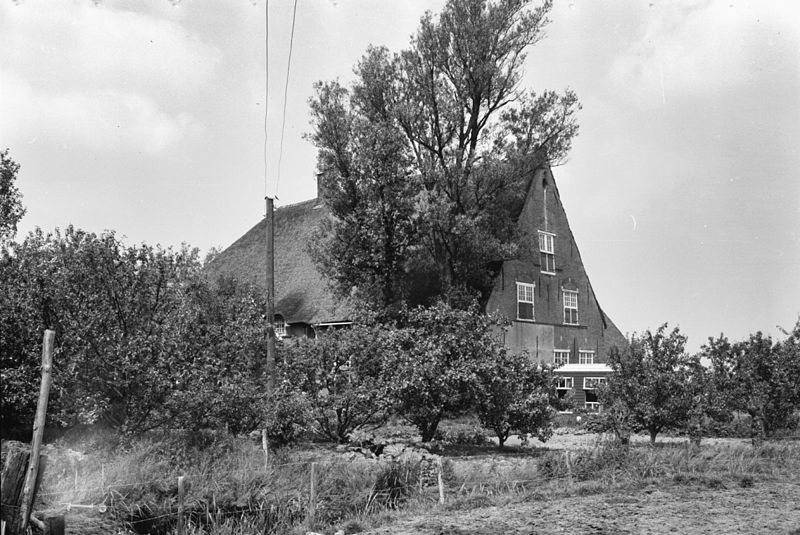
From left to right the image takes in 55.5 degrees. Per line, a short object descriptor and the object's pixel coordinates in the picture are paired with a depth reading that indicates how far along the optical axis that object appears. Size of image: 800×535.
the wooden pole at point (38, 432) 8.75
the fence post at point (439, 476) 15.11
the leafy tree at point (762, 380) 26.05
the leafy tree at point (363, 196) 34.41
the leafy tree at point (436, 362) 23.92
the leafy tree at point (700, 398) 23.80
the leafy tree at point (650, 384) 23.58
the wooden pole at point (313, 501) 13.27
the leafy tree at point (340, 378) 24.19
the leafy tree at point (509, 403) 24.19
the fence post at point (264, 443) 17.58
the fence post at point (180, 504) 11.97
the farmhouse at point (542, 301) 37.94
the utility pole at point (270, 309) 22.08
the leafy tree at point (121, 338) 17.12
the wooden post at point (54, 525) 8.33
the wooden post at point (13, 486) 8.67
